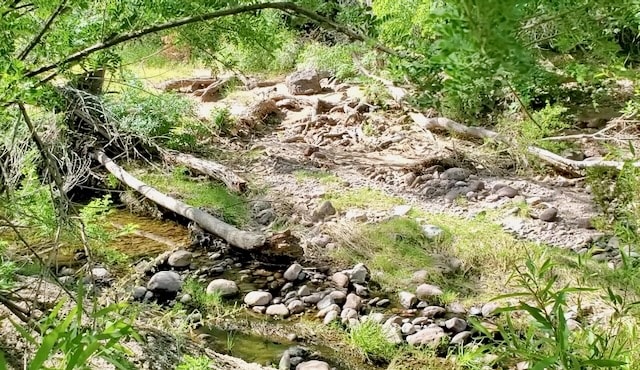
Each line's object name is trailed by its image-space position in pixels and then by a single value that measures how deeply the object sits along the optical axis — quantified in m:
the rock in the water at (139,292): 4.17
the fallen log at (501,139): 5.34
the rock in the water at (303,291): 4.34
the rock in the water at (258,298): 4.23
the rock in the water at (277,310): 4.11
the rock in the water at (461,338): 3.69
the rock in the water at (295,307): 4.16
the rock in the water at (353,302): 4.14
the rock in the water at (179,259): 4.77
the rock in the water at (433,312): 4.04
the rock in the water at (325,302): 4.19
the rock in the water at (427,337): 3.68
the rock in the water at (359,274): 4.50
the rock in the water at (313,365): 3.40
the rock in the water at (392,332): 3.68
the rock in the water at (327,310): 4.10
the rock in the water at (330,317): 3.98
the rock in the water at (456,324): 3.83
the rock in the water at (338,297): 4.24
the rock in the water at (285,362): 3.41
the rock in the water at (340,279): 4.45
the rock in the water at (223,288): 4.31
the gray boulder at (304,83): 8.47
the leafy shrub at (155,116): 6.03
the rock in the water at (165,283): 4.32
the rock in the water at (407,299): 4.20
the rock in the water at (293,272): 4.56
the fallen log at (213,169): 5.89
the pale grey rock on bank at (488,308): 3.96
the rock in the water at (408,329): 3.83
